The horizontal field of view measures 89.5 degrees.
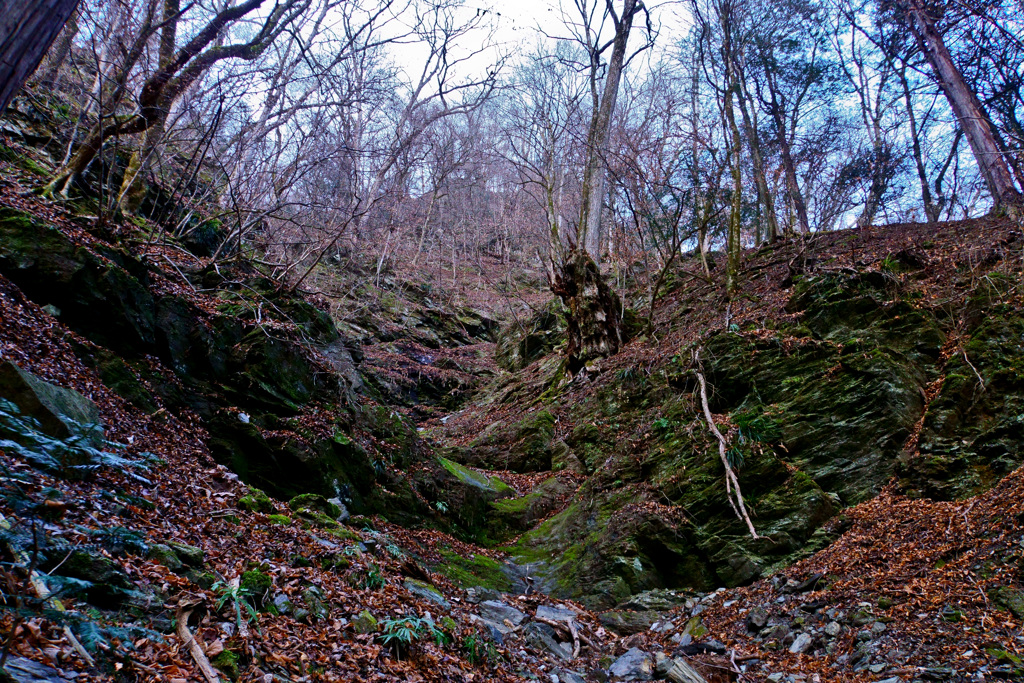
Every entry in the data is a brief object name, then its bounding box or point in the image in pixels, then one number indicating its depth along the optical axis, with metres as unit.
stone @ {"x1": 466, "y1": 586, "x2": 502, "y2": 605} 6.12
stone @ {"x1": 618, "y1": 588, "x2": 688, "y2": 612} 6.54
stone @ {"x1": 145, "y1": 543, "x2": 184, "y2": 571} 3.09
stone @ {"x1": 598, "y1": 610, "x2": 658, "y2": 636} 6.21
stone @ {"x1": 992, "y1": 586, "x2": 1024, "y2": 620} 3.88
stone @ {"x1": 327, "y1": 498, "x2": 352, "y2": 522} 6.16
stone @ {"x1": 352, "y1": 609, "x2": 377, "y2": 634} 3.73
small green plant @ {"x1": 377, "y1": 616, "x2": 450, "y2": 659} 3.66
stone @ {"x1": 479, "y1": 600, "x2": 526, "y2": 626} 5.71
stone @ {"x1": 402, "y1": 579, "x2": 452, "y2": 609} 5.01
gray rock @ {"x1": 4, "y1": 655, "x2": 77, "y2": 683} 1.80
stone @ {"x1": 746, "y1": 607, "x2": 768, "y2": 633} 5.31
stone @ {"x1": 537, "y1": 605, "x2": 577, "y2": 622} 6.11
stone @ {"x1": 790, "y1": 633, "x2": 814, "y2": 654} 4.70
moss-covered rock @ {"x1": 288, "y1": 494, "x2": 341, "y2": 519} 5.77
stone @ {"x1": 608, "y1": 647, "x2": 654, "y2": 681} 4.88
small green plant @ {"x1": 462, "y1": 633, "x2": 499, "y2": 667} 4.18
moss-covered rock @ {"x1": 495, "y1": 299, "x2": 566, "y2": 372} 17.62
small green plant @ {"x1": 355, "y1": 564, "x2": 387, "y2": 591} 4.45
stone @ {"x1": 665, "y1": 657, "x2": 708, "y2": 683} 4.54
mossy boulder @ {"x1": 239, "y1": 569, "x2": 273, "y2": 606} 3.33
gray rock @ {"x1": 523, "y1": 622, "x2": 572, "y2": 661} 5.23
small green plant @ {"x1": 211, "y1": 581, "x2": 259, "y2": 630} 3.04
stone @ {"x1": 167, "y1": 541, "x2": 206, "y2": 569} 3.29
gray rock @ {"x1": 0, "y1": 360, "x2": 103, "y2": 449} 3.53
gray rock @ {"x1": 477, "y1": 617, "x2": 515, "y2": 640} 5.21
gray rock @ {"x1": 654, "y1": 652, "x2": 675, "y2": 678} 4.76
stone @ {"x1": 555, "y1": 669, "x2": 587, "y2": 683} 4.64
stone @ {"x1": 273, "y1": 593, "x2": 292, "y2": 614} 3.40
